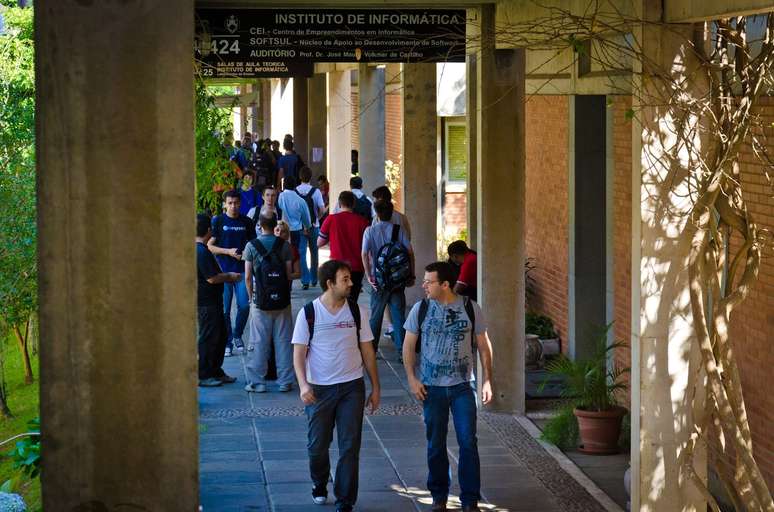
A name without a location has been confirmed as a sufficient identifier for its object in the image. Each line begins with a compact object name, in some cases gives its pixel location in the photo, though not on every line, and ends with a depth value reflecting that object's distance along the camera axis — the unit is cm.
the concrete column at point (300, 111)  3850
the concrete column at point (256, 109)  5343
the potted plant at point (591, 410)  1166
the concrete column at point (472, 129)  1351
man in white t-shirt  938
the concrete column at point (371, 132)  2478
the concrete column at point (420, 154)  1895
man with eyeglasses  946
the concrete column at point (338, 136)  3228
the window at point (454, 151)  2841
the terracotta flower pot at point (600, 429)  1165
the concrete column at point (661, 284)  836
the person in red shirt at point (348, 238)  1608
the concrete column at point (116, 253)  527
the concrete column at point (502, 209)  1296
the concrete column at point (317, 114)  3553
